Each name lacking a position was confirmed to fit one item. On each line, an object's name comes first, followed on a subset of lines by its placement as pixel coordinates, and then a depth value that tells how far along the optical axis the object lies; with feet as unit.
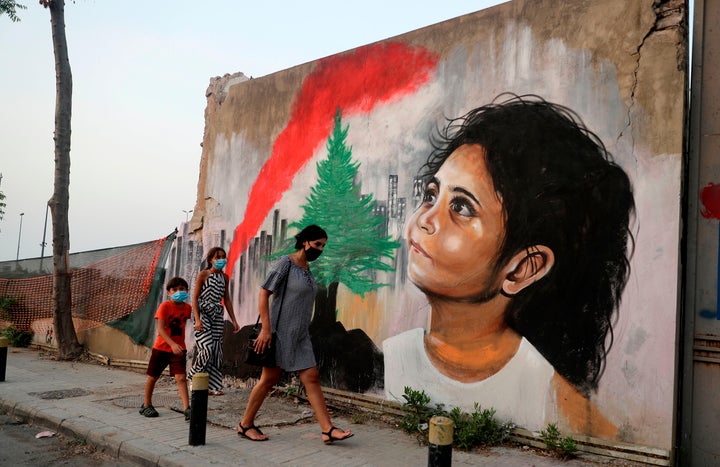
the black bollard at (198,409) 16.38
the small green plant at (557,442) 15.80
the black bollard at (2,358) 26.68
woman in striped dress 22.39
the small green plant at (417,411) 18.75
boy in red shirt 20.40
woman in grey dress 16.88
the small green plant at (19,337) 40.45
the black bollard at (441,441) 11.43
